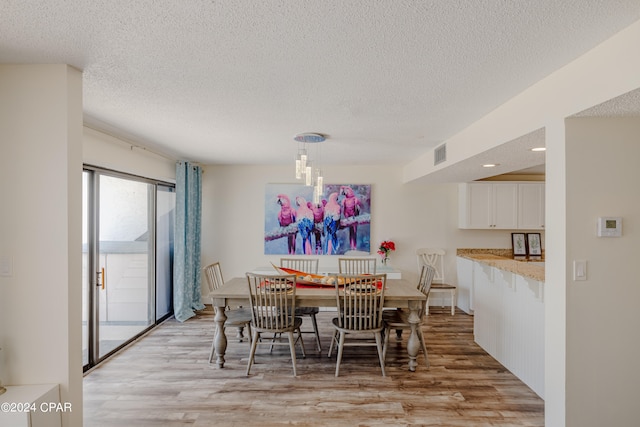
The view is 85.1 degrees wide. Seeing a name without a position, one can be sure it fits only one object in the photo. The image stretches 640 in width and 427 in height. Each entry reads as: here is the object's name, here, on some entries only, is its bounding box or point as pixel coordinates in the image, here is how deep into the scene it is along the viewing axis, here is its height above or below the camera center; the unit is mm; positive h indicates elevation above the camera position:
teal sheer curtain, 5004 -424
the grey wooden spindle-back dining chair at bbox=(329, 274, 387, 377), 3186 -890
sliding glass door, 3426 -530
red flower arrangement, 5645 -569
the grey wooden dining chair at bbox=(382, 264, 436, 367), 3490 -1119
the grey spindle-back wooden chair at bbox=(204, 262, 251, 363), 3572 -1103
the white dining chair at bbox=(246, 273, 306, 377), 3244 -867
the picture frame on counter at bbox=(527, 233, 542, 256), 5652 -528
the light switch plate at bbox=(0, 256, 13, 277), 2064 -310
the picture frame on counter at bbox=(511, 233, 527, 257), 5637 -511
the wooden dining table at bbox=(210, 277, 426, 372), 3348 -883
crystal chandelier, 3558 +789
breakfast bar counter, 2871 -982
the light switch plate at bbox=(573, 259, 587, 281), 2006 -332
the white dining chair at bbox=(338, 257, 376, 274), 5156 -844
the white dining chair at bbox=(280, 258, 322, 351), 3910 -846
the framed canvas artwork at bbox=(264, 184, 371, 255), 5793 -116
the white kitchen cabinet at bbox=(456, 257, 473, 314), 5465 -1155
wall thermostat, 2006 -80
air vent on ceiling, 3902 +677
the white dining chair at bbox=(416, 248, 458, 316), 5676 -791
